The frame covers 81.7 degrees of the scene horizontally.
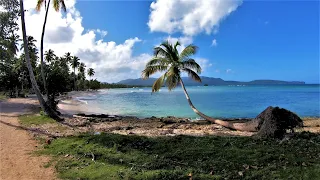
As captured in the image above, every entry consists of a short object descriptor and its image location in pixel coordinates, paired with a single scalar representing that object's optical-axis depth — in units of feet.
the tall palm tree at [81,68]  239.90
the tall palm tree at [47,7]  36.65
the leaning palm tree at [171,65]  42.26
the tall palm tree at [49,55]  170.37
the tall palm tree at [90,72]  274.73
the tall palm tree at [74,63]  206.59
